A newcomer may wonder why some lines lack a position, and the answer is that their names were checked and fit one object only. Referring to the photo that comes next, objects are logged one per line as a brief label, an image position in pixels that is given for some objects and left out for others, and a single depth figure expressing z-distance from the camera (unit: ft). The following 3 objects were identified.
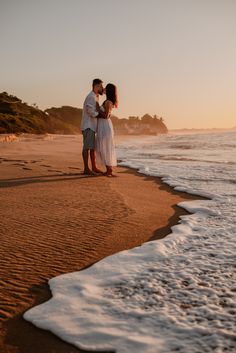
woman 22.75
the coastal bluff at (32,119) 111.48
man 22.82
